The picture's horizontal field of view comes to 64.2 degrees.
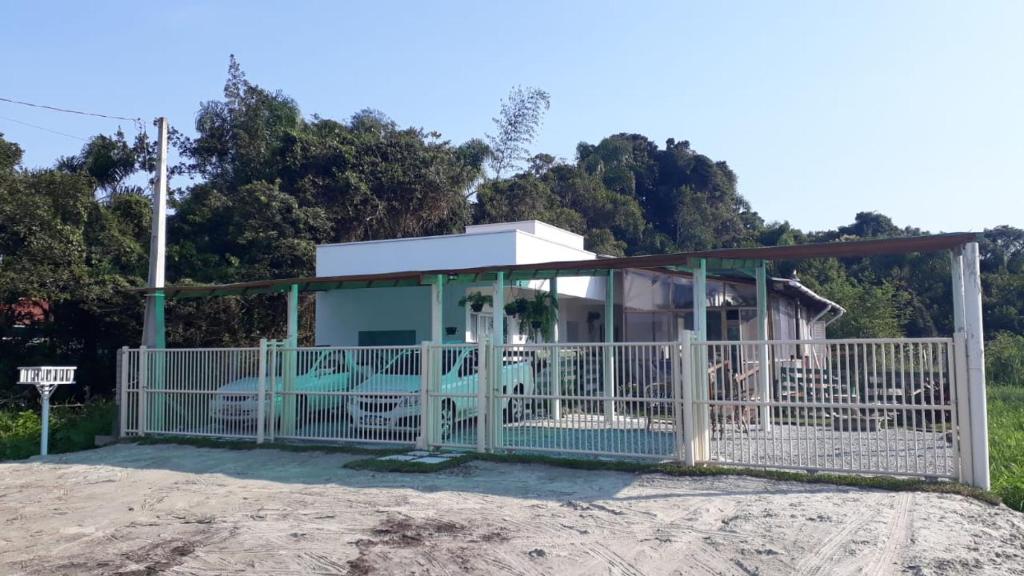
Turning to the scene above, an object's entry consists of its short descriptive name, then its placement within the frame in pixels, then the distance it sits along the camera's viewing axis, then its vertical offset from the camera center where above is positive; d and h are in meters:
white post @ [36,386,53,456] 12.86 -1.11
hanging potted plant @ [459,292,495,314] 17.30 +1.09
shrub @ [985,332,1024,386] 25.08 -0.58
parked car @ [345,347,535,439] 11.66 -0.59
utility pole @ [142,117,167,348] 16.03 +1.96
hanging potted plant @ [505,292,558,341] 16.30 +0.78
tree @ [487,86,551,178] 45.94 +12.53
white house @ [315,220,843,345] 18.59 +1.31
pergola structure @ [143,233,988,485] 8.54 +1.24
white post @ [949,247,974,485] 8.45 -0.65
